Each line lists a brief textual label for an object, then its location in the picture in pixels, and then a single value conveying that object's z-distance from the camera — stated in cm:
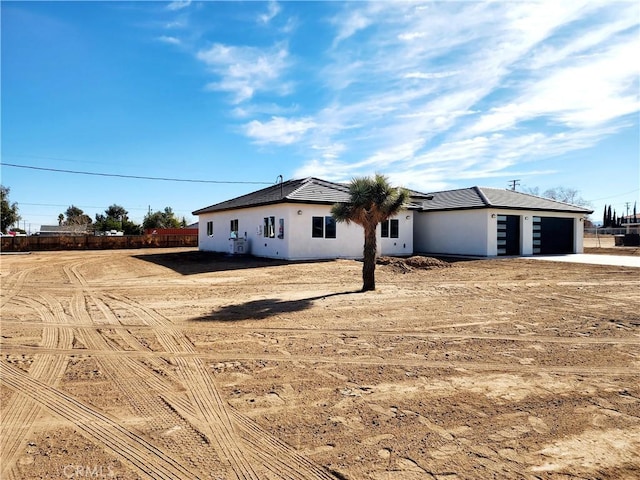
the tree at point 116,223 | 5919
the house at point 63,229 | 6988
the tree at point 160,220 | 6538
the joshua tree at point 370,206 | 1199
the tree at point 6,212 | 5046
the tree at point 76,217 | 8362
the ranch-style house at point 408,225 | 2111
